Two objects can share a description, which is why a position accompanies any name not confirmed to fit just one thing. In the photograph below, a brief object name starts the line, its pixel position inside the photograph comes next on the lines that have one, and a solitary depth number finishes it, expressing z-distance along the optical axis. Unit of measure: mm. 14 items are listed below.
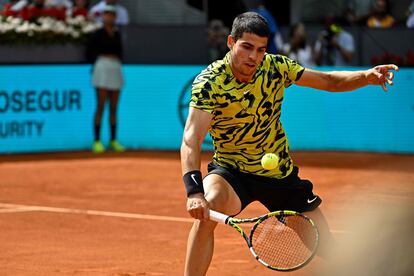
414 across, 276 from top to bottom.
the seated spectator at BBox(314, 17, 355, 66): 16828
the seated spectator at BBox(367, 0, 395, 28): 17688
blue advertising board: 15766
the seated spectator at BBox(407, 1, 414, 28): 16984
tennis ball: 6129
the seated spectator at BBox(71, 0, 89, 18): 17031
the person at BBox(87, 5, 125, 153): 15961
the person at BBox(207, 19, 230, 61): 17159
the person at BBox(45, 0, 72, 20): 16734
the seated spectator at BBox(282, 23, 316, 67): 16719
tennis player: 5871
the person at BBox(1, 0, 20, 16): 16453
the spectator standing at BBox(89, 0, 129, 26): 17344
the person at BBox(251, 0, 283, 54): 15792
